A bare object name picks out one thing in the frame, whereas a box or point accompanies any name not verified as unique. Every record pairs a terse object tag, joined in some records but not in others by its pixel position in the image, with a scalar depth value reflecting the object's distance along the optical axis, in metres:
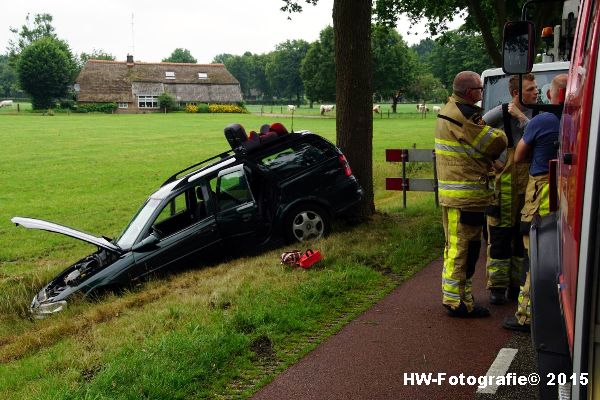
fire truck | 2.45
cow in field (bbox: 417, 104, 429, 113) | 79.28
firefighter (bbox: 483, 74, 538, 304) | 6.47
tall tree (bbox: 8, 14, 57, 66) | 120.88
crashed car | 9.07
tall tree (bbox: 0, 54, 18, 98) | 147.38
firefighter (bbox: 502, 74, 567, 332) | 5.33
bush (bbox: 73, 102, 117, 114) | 86.62
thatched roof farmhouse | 95.44
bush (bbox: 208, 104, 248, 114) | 90.38
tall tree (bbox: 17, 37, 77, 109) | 93.25
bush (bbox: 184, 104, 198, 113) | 90.38
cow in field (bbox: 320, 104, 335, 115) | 81.08
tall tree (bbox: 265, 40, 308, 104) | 132.62
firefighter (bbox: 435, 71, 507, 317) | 5.75
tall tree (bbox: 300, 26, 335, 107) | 83.31
